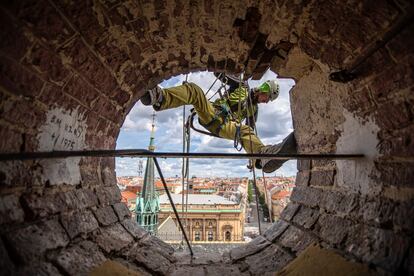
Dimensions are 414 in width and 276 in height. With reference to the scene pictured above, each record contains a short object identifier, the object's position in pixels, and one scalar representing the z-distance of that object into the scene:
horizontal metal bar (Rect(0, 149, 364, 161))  1.38
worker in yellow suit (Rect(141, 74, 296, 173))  2.69
